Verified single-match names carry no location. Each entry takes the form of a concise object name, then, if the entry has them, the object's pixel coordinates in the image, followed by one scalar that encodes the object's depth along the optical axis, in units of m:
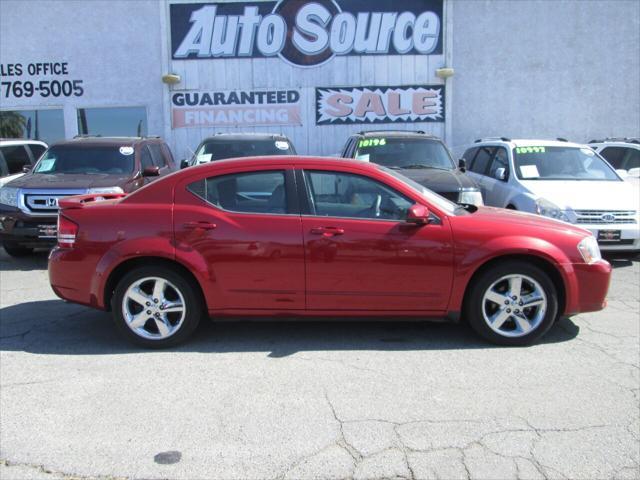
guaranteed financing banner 14.69
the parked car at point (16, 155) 10.25
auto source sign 14.51
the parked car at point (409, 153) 8.87
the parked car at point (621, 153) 11.12
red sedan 4.74
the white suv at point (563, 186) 7.67
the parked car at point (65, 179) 8.12
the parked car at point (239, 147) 9.78
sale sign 14.77
